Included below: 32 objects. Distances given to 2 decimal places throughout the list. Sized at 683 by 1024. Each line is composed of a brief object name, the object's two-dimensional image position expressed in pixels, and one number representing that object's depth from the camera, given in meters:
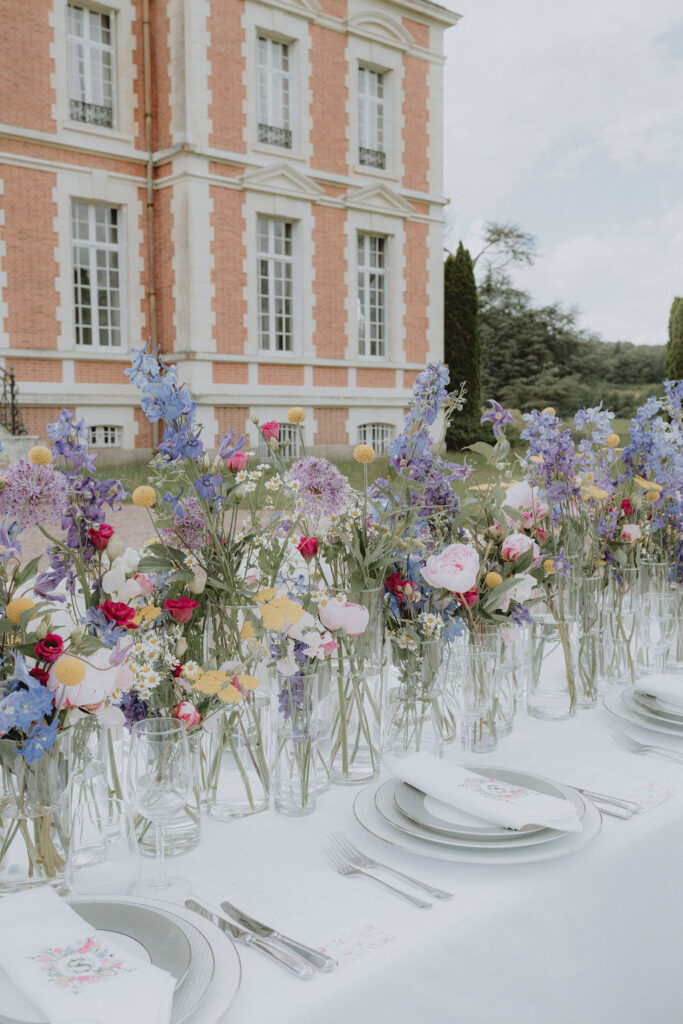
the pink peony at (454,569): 1.23
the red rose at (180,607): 1.09
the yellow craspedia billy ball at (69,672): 0.81
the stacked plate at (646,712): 1.45
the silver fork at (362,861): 0.95
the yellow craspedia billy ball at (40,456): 1.00
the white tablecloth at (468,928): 0.82
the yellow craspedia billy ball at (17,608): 0.90
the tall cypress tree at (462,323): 16.02
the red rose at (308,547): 1.22
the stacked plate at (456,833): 1.02
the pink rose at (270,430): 1.21
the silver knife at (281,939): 0.82
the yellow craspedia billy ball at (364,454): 1.20
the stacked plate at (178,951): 0.73
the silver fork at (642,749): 1.37
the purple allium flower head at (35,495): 1.00
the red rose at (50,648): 0.86
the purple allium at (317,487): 1.17
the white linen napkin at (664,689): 1.47
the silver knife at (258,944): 0.81
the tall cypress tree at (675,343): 16.27
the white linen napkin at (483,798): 1.04
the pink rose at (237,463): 1.15
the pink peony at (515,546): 1.38
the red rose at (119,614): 0.96
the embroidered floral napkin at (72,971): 0.69
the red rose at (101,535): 1.04
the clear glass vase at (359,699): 1.22
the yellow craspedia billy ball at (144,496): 1.05
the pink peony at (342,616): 1.15
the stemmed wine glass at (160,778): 0.94
